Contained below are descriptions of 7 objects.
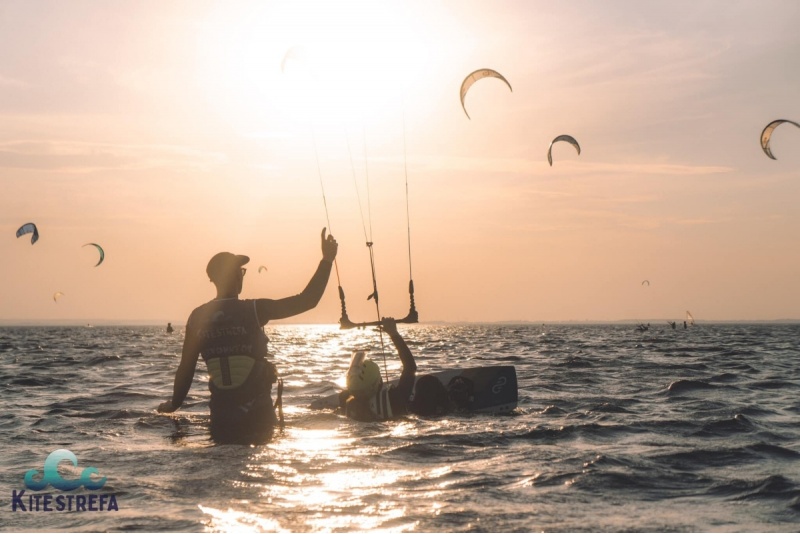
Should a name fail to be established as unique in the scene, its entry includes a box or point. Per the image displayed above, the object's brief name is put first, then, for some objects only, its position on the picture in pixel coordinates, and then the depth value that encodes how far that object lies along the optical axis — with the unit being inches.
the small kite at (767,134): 946.2
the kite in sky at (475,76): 765.9
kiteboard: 543.2
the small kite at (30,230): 1369.3
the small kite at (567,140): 935.8
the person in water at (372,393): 451.8
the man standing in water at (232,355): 326.6
